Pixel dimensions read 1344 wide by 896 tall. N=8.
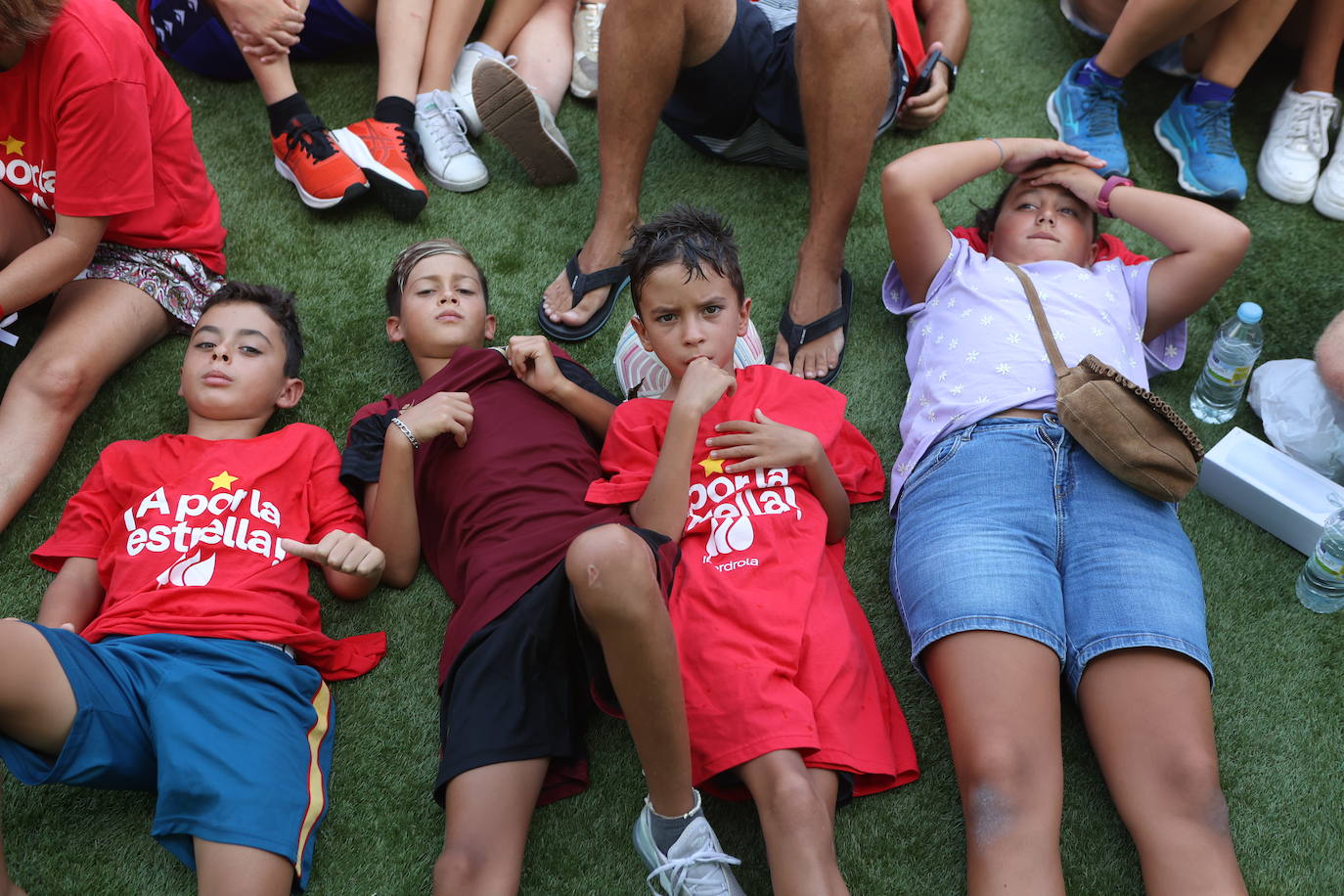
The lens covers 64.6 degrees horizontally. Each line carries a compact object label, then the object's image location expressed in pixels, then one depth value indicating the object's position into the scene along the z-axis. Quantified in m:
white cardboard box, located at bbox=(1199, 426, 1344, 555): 2.27
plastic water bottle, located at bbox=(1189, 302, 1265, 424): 2.50
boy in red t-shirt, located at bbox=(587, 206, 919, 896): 1.80
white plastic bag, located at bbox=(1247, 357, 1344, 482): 2.40
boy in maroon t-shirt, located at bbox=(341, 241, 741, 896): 1.63
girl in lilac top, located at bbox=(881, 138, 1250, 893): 1.79
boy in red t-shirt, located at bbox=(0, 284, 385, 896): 1.75
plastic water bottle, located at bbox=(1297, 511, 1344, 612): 2.17
